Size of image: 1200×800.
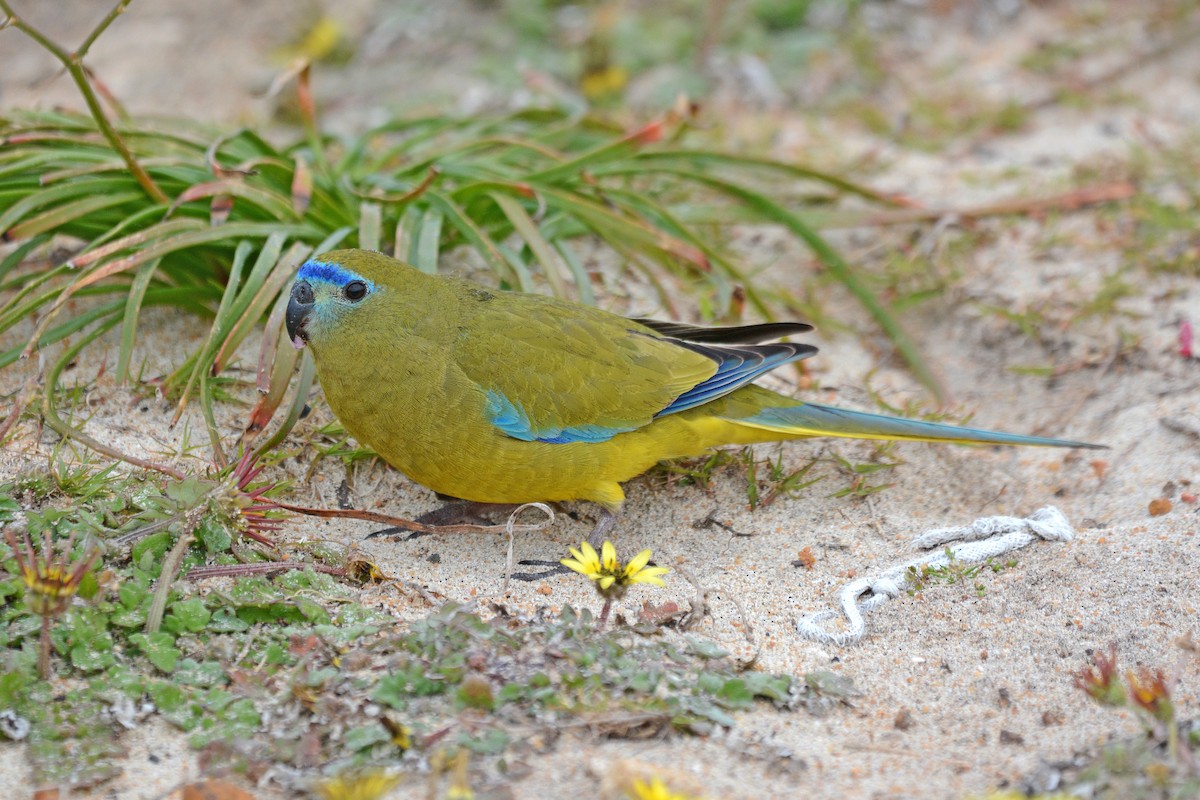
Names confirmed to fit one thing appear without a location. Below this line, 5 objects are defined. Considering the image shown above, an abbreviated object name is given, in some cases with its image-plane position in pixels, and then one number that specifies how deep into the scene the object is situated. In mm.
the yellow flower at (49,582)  4316
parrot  6102
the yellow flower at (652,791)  3895
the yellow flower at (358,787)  3830
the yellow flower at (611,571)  4918
